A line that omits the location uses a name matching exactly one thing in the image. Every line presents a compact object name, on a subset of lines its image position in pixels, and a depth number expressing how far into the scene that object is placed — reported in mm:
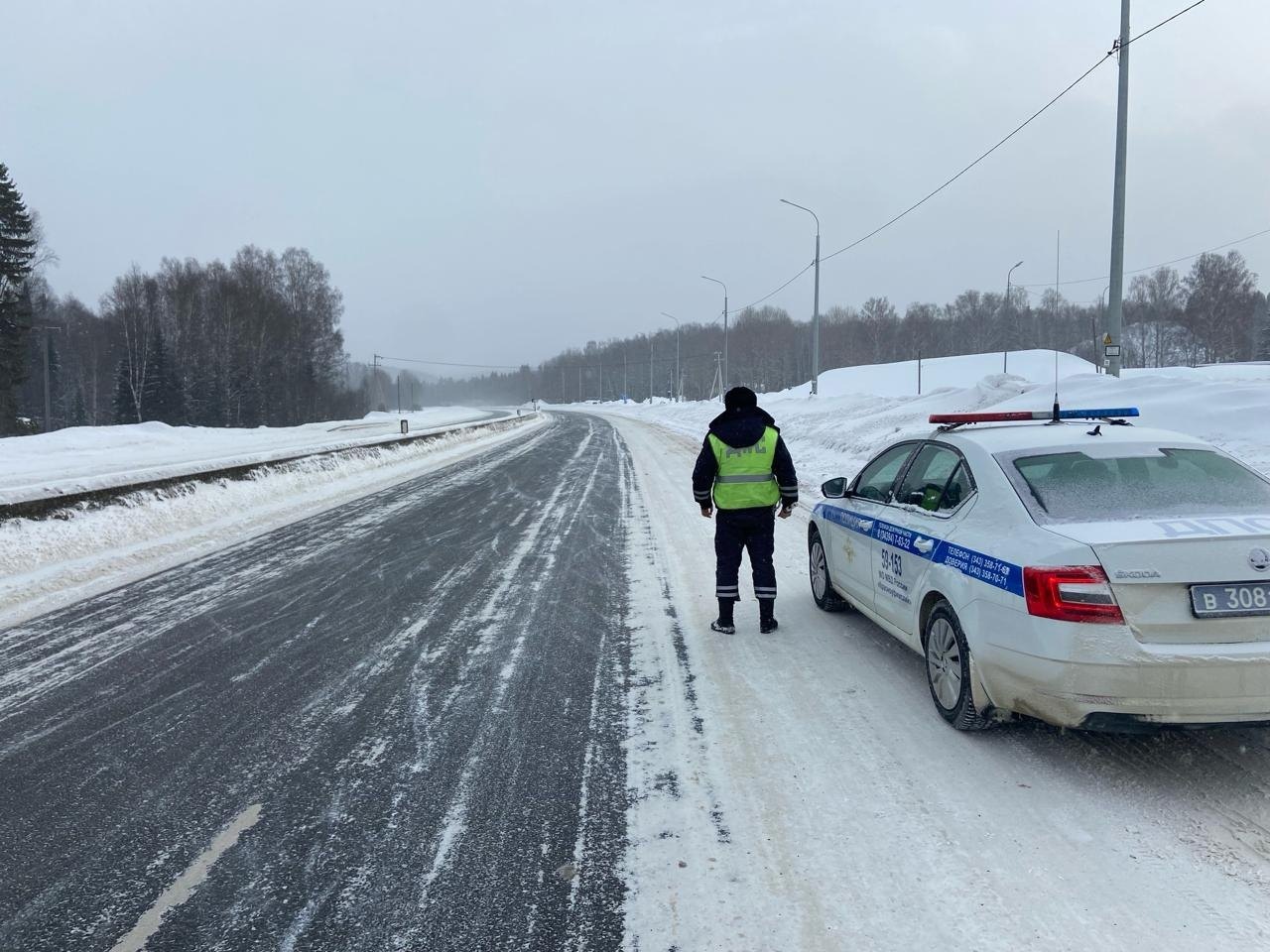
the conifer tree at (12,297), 45469
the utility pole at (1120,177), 14086
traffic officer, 5773
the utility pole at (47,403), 53281
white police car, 3225
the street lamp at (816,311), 31097
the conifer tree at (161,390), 59000
